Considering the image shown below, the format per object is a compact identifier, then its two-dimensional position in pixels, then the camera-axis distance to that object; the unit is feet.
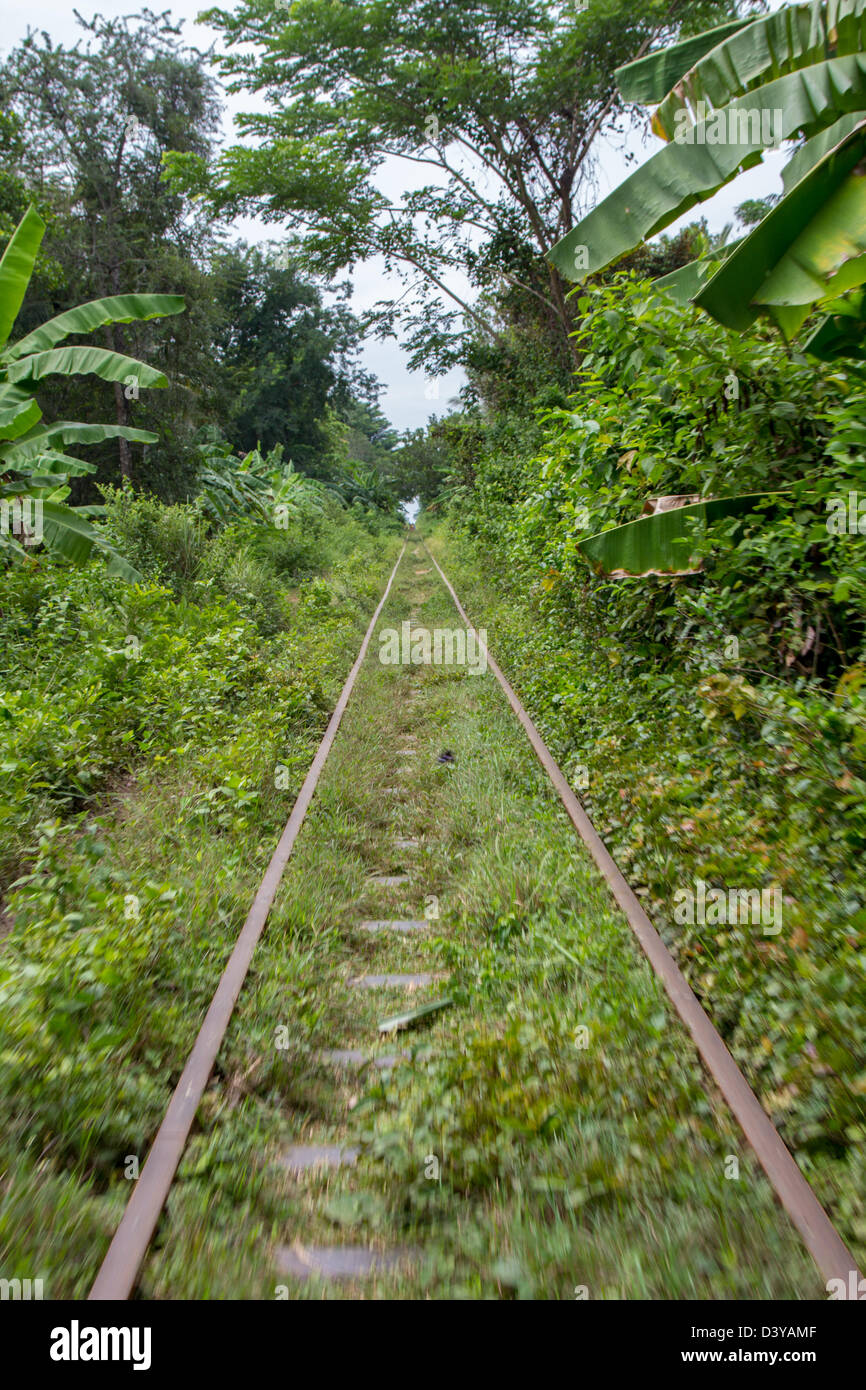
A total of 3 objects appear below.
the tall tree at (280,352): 104.63
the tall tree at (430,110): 43.29
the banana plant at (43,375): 25.96
